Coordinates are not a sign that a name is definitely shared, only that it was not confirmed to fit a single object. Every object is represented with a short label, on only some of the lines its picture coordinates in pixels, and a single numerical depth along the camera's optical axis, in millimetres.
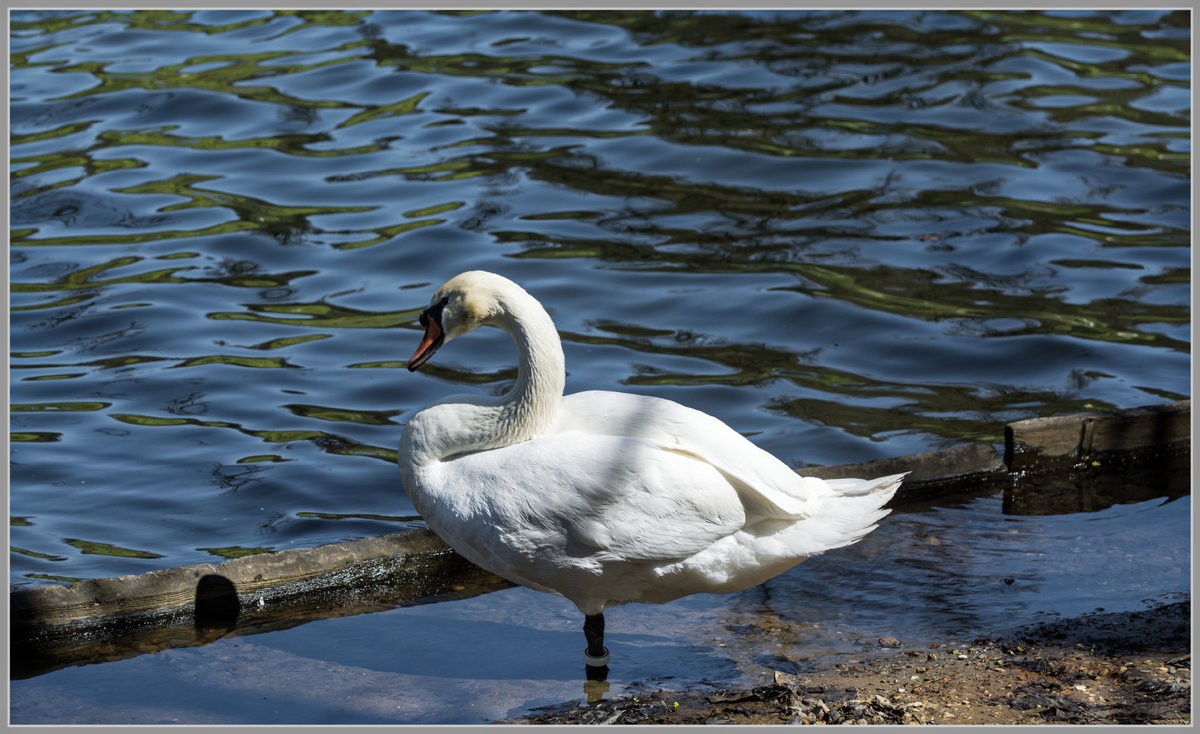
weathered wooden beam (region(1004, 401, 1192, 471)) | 14266
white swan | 9883
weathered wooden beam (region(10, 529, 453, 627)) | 11031
